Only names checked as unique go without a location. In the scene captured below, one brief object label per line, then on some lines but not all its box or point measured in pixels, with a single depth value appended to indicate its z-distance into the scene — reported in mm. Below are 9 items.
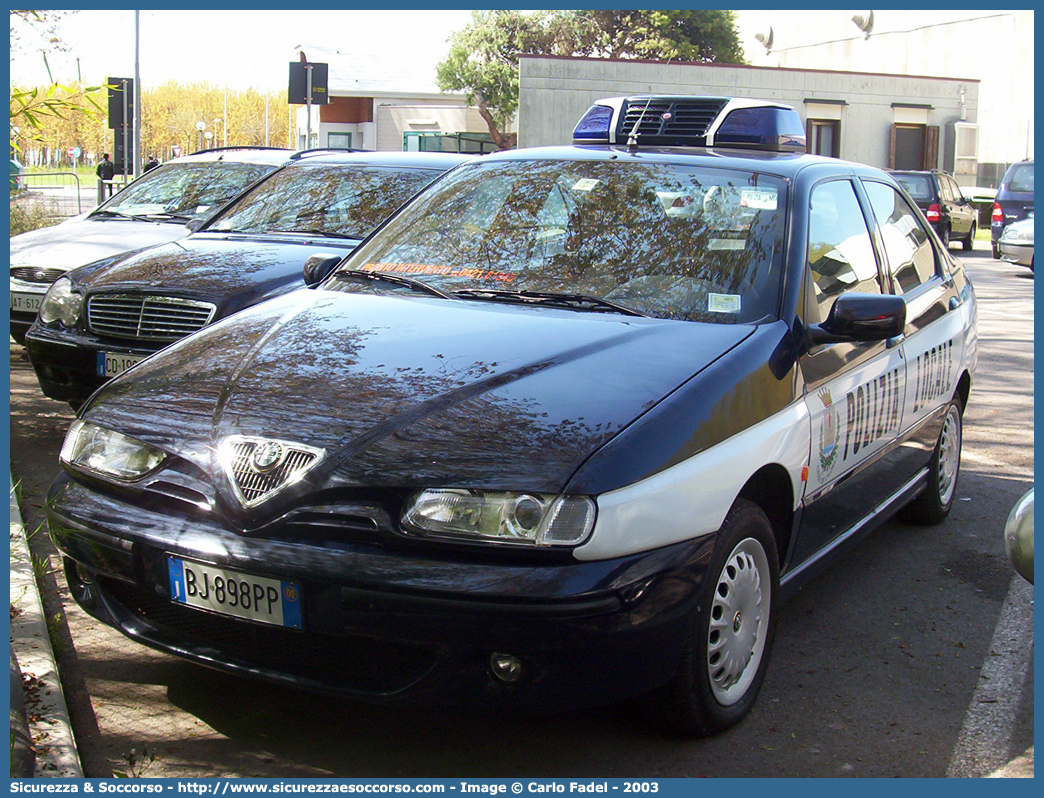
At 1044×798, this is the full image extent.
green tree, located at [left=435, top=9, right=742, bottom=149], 57500
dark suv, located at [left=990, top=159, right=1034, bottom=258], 21516
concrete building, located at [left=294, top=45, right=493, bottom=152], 58875
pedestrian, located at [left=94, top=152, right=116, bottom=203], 23328
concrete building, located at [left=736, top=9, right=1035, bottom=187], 49094
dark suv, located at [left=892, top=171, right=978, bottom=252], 22438
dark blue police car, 2744
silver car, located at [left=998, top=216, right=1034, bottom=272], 19359
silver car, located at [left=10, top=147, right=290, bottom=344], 8195
